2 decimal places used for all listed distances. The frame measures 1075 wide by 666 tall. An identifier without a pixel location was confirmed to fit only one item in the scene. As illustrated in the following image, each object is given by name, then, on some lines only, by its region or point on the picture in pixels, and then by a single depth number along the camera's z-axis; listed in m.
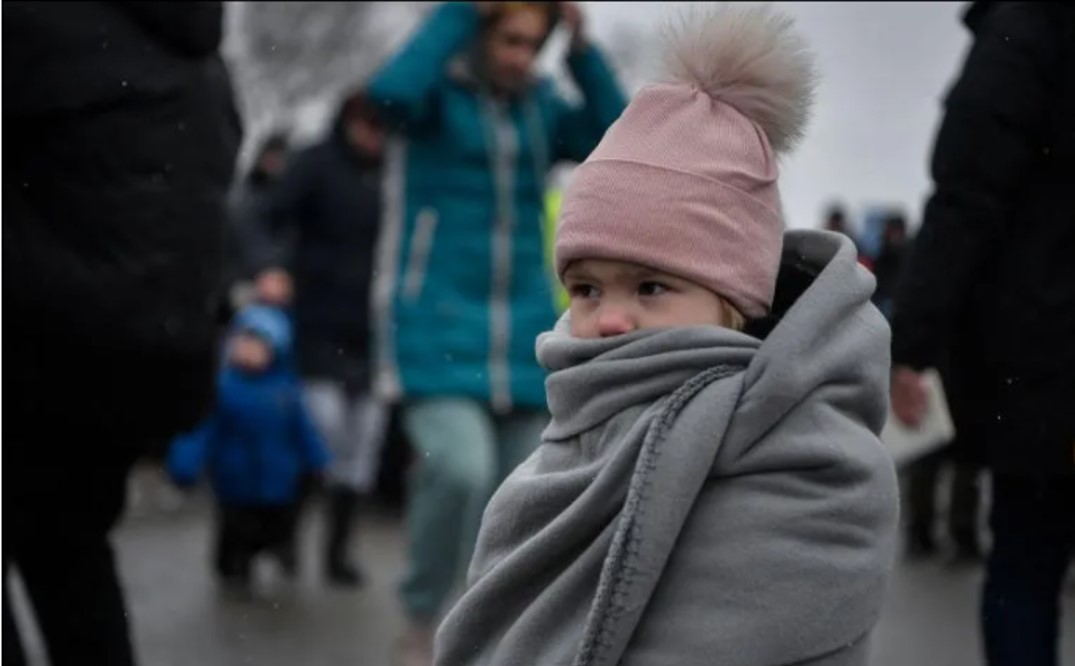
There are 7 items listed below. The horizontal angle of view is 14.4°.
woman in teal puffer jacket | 10.07
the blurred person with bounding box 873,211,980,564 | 13.60
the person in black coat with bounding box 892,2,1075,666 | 7.87
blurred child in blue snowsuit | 16.49
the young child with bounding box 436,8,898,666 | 4.96
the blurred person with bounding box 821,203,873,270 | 18.33
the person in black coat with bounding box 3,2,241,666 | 8.17
